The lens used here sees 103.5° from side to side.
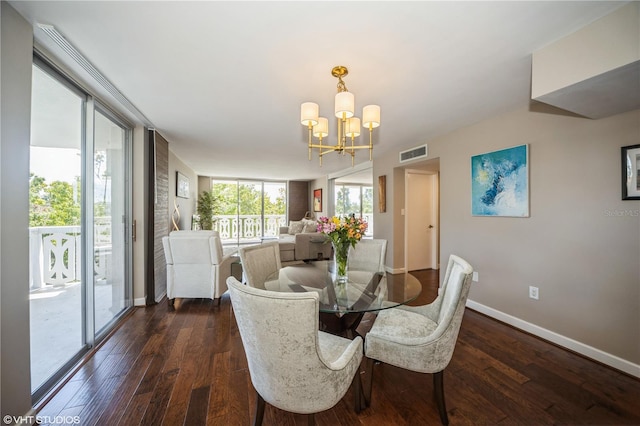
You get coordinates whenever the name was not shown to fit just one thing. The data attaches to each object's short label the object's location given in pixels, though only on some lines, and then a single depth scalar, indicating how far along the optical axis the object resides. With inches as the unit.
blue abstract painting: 102.4
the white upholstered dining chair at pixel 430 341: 54.0
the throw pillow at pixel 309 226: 257.8
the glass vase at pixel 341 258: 78.9
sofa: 218.1
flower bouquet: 77.3
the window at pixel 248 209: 336.2
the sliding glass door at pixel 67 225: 67.4
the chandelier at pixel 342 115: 68.8
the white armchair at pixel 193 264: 123.2
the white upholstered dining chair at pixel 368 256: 104.3
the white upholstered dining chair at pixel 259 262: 82.3
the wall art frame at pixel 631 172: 73.9
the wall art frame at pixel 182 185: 200.8
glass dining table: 64.1
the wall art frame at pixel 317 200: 332.8
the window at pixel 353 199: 325.4
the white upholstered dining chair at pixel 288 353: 38.8
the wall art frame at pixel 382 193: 191.9
